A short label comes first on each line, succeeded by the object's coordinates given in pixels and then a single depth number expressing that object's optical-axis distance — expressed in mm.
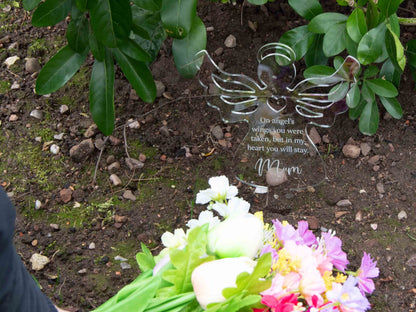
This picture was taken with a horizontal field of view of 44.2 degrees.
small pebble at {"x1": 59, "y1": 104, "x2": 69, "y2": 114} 2180
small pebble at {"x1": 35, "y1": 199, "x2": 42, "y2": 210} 1910
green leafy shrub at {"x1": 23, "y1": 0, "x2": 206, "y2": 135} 1512
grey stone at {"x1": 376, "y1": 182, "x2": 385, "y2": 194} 1856
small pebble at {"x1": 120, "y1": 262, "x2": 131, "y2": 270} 1717
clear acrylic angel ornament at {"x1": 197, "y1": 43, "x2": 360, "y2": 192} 1574
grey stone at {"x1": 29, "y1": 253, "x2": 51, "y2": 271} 1737
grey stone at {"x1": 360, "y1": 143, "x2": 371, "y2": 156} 1948
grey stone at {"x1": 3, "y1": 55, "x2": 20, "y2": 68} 2373
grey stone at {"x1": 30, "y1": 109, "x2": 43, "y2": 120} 2178
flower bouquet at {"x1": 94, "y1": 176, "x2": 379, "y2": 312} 708
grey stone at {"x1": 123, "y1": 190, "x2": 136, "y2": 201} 1904
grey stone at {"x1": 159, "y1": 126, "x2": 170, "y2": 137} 2043
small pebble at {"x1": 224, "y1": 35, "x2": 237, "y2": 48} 2168
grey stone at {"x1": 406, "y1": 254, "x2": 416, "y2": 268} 1676
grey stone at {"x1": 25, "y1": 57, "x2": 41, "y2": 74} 2321
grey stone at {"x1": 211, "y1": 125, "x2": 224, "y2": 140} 2031
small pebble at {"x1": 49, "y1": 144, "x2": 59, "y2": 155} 2070
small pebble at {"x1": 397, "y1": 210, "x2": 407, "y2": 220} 1796
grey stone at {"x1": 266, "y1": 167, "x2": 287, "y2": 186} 1867
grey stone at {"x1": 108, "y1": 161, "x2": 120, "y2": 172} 1988
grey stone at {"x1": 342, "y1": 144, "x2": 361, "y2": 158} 1935
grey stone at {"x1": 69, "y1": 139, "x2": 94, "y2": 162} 2023
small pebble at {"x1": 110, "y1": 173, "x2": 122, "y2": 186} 1942
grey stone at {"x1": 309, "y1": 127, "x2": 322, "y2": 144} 1991
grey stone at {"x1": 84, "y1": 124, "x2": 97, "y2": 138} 2084
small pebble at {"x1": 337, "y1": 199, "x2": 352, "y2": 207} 1835
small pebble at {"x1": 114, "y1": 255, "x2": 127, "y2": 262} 1735
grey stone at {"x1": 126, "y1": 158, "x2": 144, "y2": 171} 1983
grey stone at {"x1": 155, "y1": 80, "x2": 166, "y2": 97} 2150
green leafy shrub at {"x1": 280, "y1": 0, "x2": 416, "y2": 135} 1547
